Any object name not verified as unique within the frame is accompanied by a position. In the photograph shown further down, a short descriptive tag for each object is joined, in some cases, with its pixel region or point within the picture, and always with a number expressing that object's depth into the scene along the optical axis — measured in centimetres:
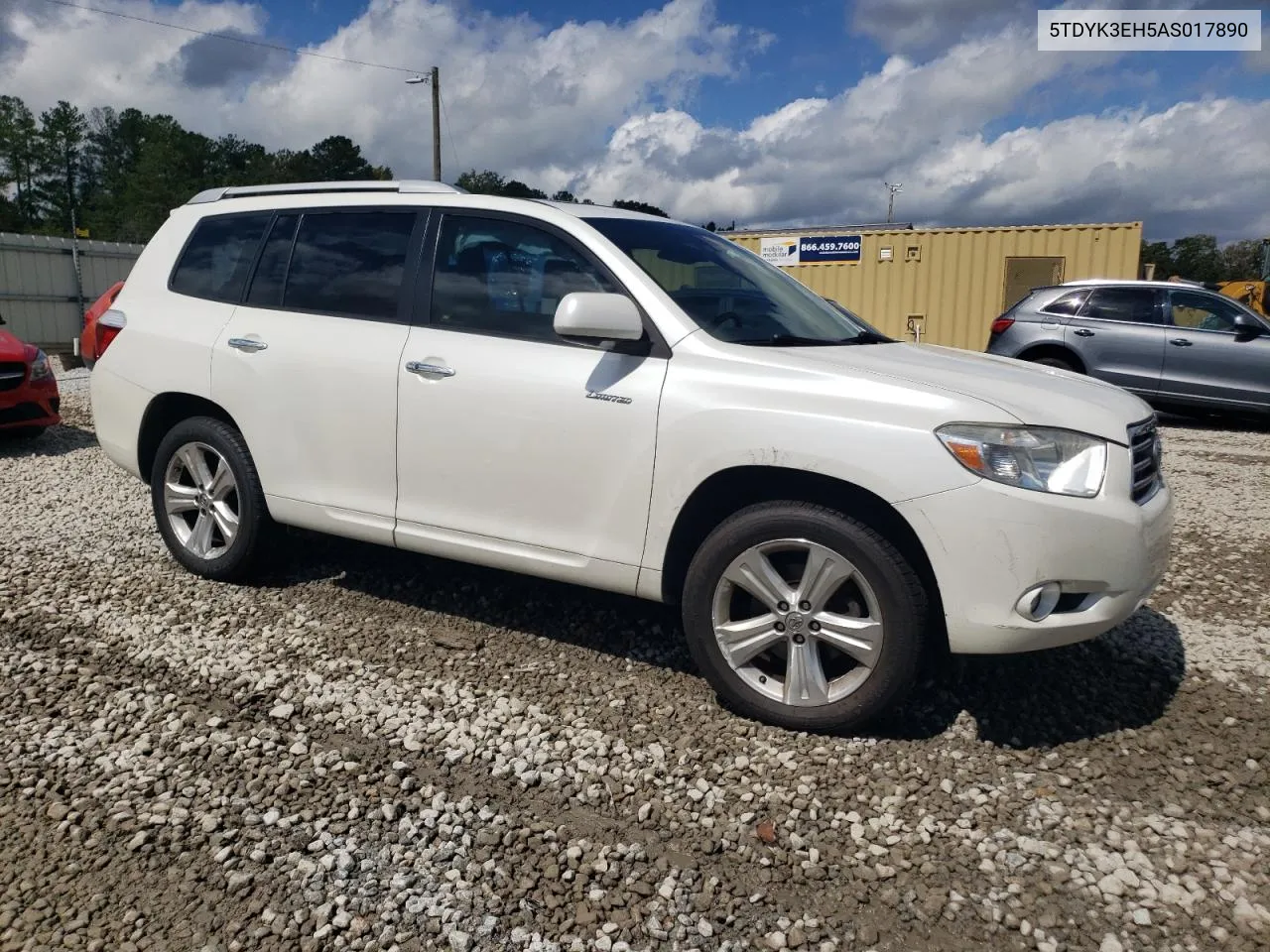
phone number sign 1869
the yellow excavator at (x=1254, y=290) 2294
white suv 293
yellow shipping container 1686
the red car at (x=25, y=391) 815
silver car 1070
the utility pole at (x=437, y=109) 2689
